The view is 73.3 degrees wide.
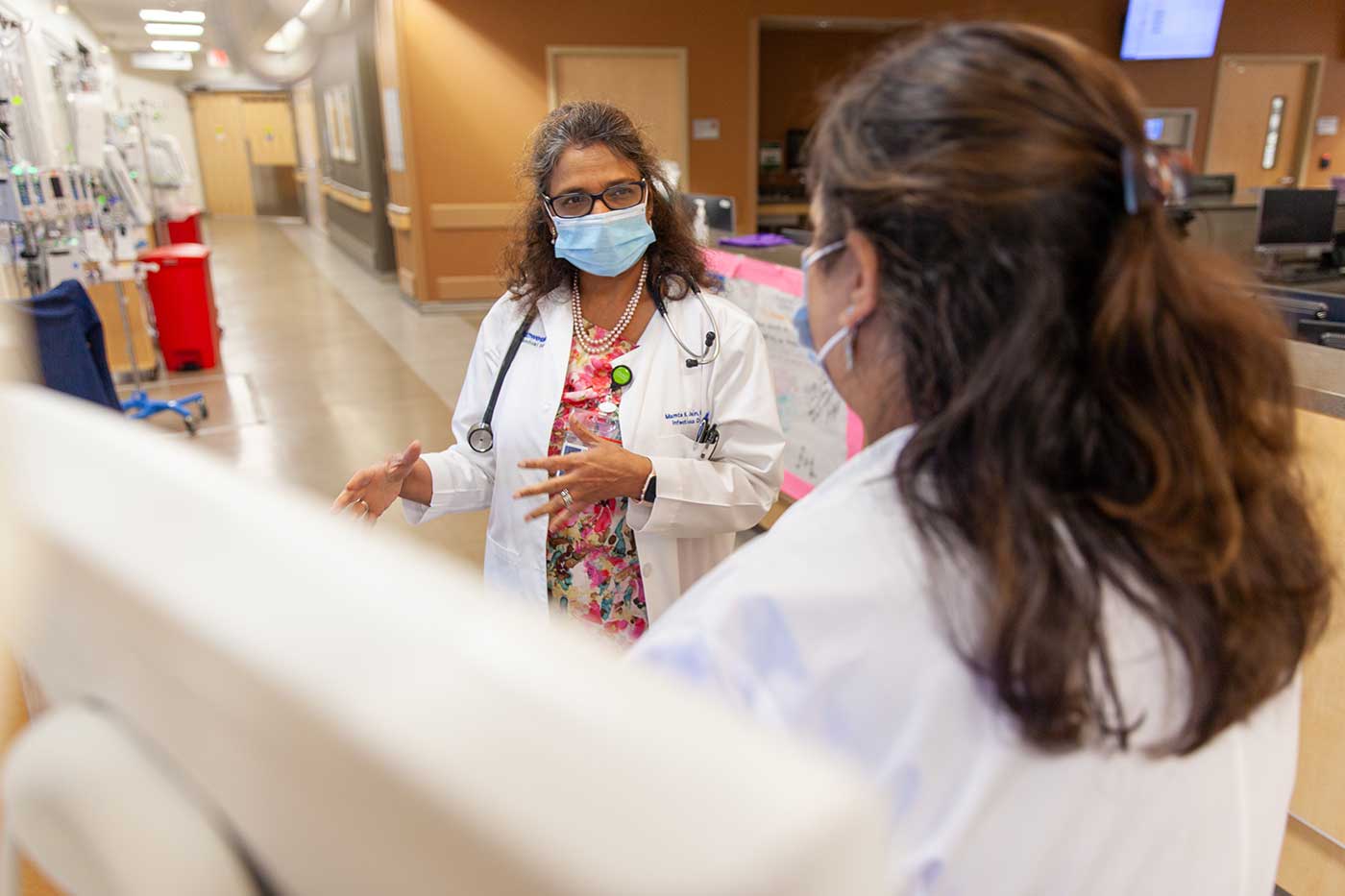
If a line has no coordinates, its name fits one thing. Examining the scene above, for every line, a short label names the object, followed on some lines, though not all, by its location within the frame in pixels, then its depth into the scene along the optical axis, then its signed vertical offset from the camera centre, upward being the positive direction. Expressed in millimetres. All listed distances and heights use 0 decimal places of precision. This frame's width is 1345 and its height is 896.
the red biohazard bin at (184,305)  6023 -892
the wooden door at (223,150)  18547 +378
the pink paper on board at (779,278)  3004 -410
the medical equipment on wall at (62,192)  4551 -116
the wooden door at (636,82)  8117 +714
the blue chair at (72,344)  3510 -665
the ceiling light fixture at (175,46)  15466 +2060
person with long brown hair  555 -237
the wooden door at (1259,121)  9805 +356
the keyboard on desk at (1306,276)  4938 -658
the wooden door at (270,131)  18703 +748
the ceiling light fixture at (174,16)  11477 +1906
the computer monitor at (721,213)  4379 -237
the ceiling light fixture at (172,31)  12969 +1960
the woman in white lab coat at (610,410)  1601 -423
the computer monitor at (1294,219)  4938 -341
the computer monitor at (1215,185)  6316 -204
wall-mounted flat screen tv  8984 +1222
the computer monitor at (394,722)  204 -135
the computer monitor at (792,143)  10512 +204
